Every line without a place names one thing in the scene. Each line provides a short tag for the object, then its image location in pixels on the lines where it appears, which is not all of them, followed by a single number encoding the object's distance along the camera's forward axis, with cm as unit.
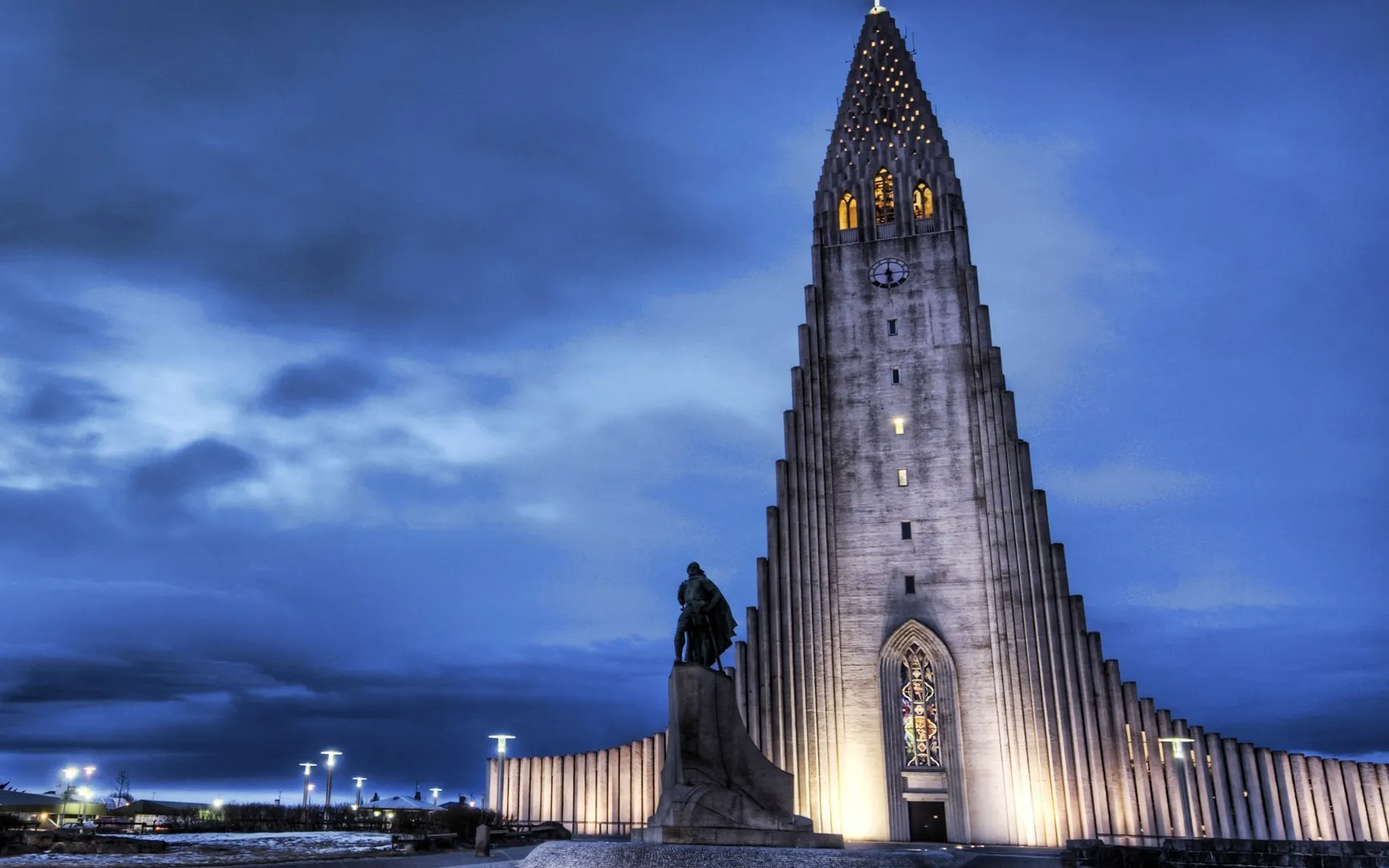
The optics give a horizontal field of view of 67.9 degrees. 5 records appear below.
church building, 3369
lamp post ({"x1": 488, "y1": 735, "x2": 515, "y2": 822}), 3516
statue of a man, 1759
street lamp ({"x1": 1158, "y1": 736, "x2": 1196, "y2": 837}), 3195
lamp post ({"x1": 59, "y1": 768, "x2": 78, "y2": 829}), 4175
